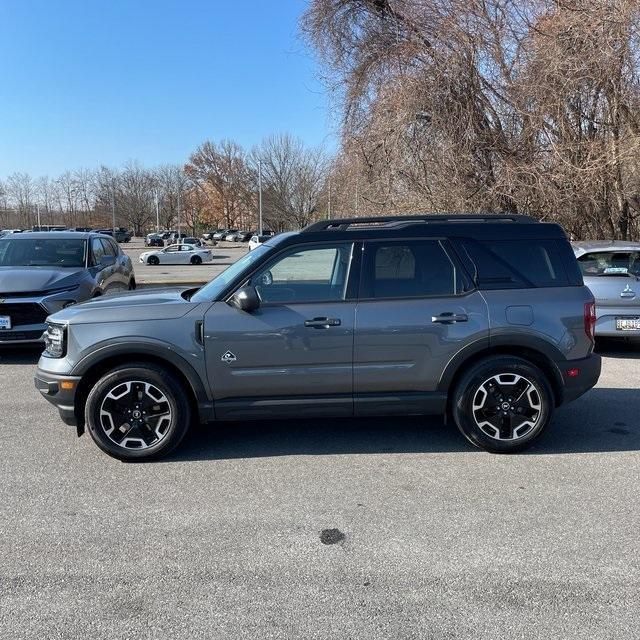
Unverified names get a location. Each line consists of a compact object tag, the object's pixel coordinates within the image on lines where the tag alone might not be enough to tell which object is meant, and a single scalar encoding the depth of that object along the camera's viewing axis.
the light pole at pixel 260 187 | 44.81
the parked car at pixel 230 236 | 76.81
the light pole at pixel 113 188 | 85.07
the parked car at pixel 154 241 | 62.94
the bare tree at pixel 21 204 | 90.88
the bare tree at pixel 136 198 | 88.44
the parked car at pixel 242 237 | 74.06
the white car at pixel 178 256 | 36.12
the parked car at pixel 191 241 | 50.33
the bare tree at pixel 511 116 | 12.08
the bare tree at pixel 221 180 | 79.69
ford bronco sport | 4.23
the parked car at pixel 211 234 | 78.56
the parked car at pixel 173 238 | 67.03
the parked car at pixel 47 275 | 7.38
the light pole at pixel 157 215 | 87.65
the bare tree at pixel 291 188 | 41.81
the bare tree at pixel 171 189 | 87.38
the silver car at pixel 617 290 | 7.45
